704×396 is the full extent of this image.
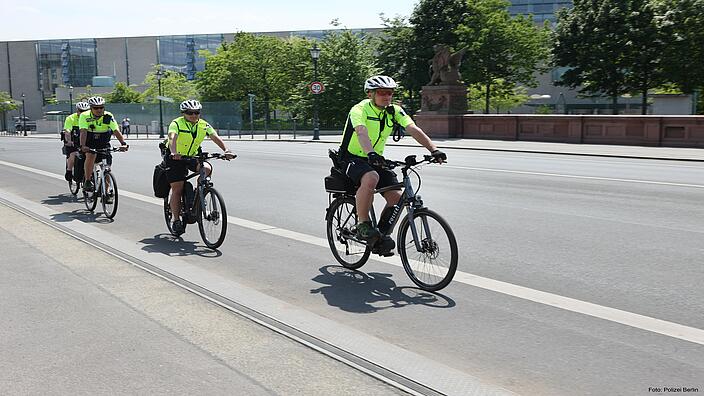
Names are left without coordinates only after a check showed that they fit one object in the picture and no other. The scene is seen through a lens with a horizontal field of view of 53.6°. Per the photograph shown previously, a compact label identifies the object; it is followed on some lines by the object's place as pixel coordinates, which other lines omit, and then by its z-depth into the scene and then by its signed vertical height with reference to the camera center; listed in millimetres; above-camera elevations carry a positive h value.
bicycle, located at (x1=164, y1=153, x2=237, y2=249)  8375 -1177
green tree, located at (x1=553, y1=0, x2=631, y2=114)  46312 +4457
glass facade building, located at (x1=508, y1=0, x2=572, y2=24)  101812 +15235
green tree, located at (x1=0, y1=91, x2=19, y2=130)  98125 +1176
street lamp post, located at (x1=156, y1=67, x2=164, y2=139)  53784 -379
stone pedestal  36406 +61
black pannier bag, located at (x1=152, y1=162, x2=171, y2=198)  8867 -902
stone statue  36312 +2367
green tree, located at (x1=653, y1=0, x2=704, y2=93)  43906 +4232
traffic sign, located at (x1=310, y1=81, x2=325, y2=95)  41806 +1464
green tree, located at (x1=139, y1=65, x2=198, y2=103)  77150 +2721
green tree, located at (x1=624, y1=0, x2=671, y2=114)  45062 +4355
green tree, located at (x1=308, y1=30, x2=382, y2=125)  53031 +2737
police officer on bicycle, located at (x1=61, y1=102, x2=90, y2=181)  12766 -502
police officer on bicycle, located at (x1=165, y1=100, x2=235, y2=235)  8562 -399
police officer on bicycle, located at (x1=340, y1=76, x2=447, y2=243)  6430 -275
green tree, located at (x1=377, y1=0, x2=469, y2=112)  52531 +5500
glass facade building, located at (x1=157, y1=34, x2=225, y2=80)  107688 +9352
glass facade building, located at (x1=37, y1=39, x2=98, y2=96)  106812 +7641
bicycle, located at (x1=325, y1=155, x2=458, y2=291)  6117 -1142
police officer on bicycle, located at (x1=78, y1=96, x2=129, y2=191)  11555 -329
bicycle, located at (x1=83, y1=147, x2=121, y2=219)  10954 -1183
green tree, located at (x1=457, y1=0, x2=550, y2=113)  51344 +4925
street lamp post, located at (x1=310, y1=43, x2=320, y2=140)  41438 +3114
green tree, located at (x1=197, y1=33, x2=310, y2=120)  62688 +3642
